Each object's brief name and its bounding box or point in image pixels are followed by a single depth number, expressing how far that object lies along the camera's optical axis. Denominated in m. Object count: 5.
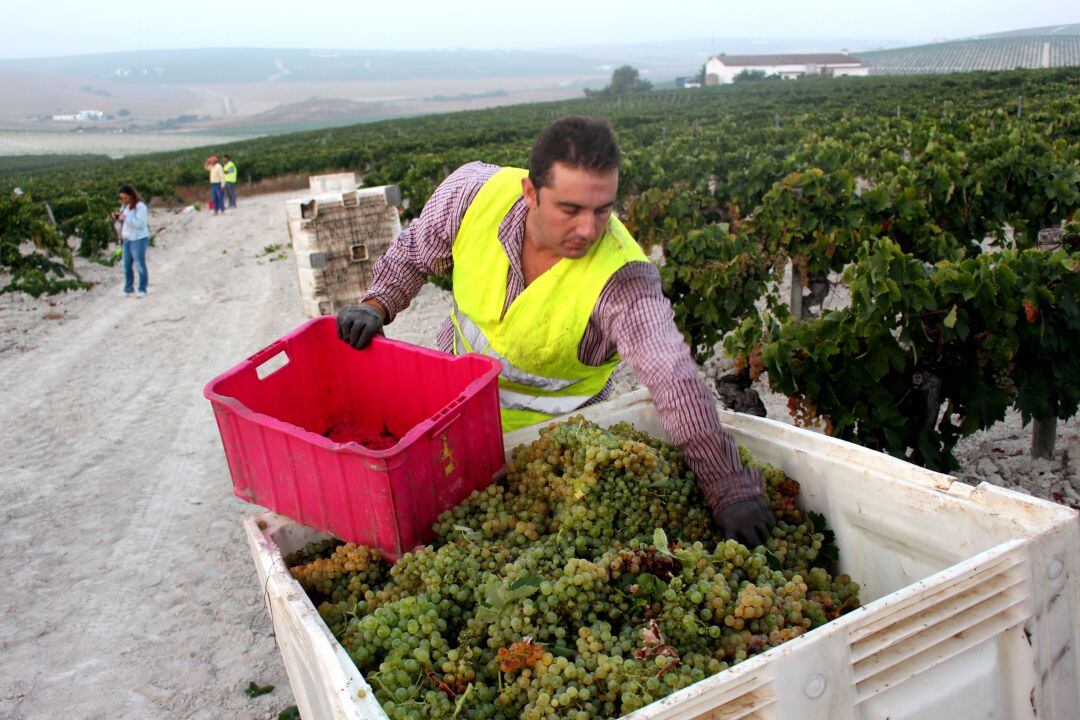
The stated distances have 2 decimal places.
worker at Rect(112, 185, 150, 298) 10.74
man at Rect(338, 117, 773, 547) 2.01
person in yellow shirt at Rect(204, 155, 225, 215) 19.84
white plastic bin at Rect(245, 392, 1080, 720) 1.29
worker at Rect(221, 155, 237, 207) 20.72
